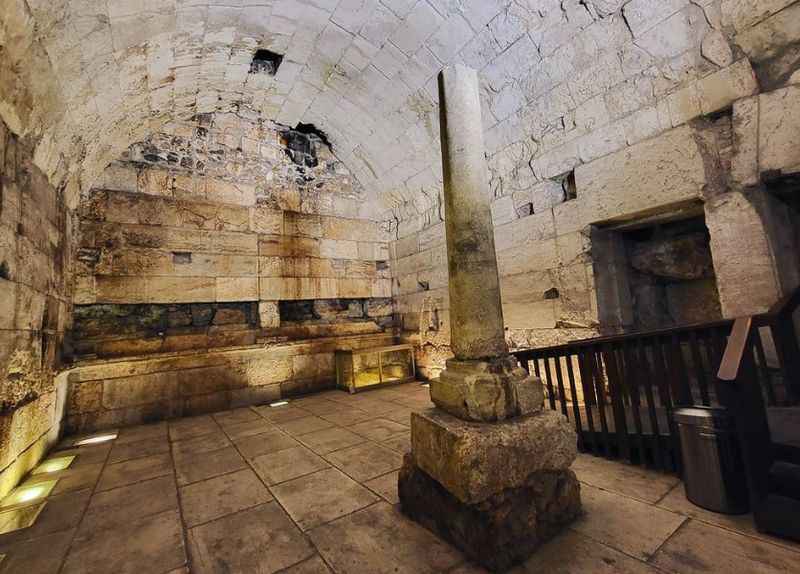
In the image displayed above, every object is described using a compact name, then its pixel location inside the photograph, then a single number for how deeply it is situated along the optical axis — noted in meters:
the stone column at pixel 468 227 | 2.09
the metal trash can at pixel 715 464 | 1.80
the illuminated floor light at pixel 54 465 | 2.95
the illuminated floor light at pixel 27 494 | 2.40
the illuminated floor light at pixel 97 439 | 3.66
